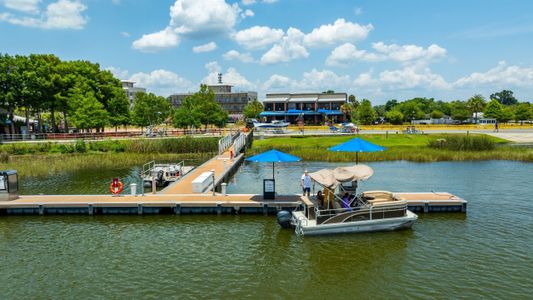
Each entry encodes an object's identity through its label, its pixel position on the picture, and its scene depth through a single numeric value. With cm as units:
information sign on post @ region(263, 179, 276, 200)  2395
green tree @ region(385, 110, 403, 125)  10362
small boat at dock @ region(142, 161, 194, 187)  3256
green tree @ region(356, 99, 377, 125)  10388
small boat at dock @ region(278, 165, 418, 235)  1908
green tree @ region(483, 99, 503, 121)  10306
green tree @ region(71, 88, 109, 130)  6419
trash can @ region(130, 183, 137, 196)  2497
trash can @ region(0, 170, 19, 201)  2458
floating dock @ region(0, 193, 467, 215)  2295
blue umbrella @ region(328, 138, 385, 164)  2522
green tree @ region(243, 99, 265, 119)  12838
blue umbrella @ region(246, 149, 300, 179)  2328
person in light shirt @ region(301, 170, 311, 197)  2283
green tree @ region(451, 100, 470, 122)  10861
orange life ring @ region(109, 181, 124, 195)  2530
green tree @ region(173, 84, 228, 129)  7734
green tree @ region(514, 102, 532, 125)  10359
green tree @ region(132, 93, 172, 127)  7788
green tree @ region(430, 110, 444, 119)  12900
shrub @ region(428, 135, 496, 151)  4925
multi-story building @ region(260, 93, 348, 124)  11188
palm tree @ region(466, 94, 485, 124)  11212
